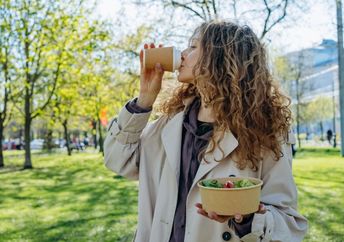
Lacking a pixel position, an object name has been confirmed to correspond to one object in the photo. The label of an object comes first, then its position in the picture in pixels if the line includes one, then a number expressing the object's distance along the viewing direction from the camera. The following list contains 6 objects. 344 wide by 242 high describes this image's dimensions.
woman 1.89
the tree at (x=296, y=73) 35.72
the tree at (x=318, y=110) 44.38
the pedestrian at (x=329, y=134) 37.56
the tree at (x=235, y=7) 14.63
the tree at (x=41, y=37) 17.53
